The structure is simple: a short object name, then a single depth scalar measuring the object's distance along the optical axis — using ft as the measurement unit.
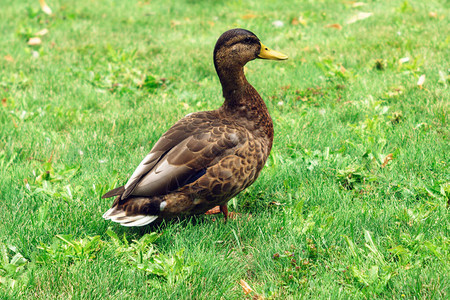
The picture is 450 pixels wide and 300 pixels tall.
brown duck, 19.22
